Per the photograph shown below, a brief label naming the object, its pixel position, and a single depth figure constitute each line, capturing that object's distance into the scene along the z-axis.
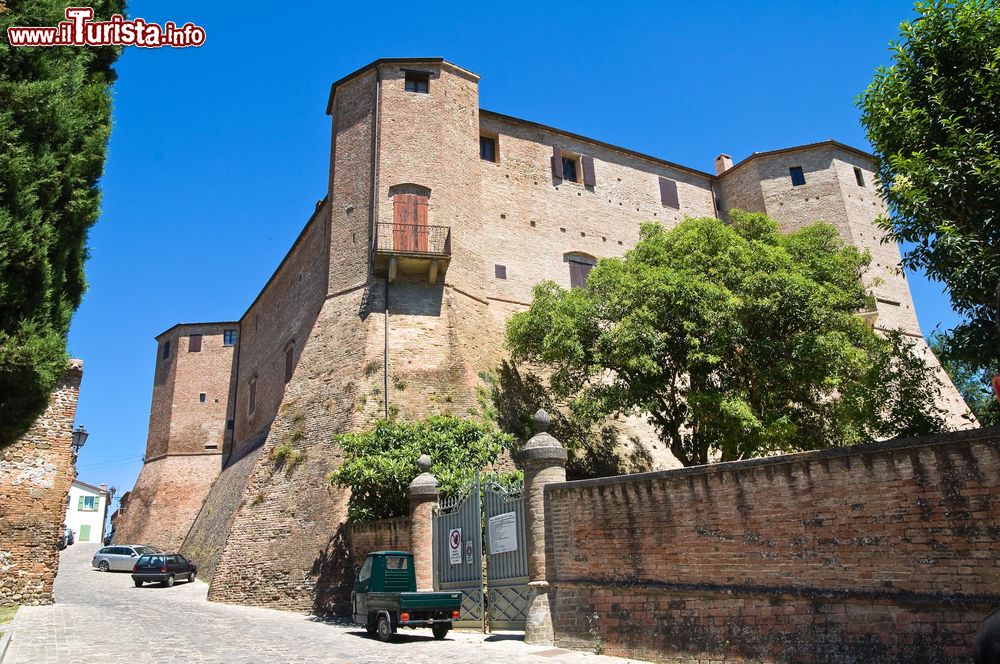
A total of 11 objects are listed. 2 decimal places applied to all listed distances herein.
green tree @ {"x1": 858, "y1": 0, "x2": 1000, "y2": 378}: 8.48
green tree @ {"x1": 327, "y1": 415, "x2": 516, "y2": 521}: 15.55
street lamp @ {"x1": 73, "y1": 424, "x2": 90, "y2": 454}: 18.33
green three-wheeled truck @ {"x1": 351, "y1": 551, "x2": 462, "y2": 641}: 11.45
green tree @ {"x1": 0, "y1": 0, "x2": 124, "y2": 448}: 7.95
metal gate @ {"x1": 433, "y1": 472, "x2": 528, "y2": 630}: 11.37
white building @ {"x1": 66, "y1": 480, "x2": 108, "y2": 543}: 58.19
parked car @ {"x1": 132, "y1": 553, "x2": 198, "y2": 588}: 24.75
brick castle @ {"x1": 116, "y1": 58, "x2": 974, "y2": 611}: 19.53
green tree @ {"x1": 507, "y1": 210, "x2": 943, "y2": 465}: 17.39
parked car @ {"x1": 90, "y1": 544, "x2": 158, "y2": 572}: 30.23
